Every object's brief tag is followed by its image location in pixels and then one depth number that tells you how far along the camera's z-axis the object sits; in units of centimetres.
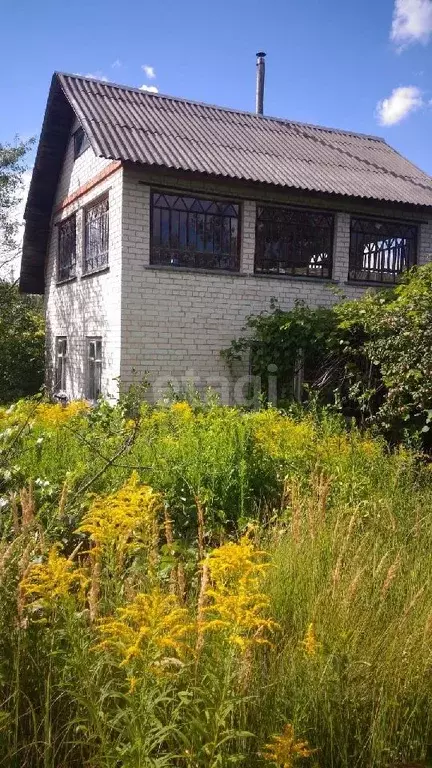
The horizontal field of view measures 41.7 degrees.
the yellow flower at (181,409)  576
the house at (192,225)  923
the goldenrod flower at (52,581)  163
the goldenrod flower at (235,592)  156
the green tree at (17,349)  1441
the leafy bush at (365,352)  620
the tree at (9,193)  1512
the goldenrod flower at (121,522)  195
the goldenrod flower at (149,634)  147
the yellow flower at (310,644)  182
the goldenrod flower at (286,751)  147
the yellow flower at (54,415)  527
